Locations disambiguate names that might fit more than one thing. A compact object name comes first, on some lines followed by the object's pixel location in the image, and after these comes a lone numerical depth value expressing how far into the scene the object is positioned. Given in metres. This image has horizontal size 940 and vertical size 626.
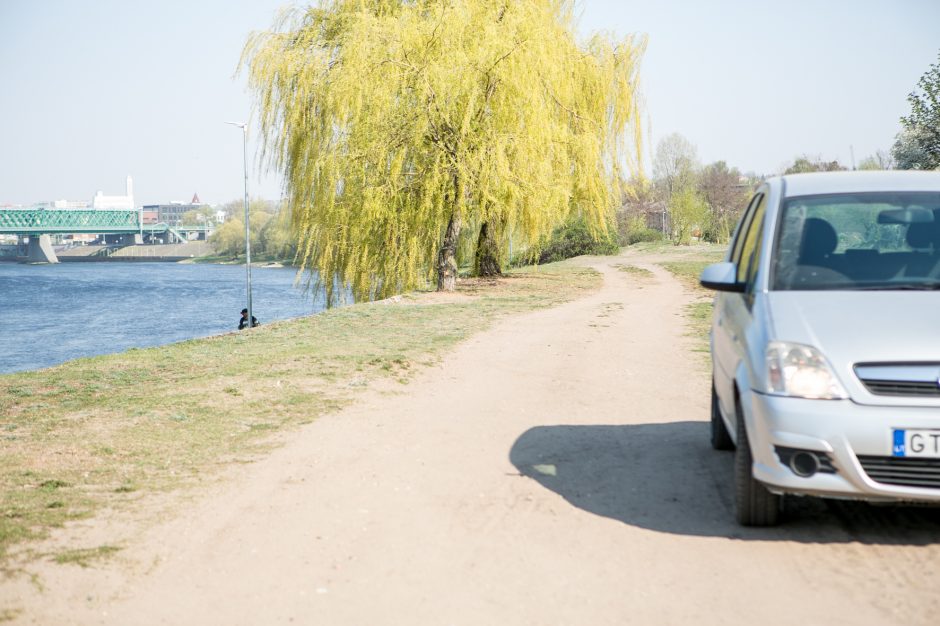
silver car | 4.38
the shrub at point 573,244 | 54.16
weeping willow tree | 22.06
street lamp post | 44.59
